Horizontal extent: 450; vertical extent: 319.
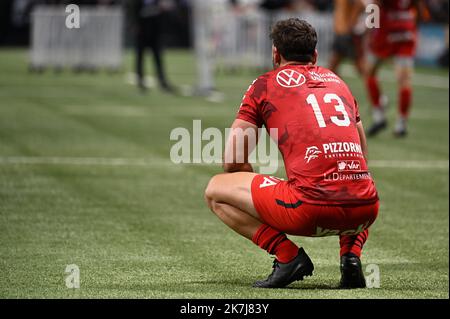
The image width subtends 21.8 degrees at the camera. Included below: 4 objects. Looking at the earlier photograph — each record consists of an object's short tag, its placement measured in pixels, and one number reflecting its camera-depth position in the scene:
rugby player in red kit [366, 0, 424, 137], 15.49
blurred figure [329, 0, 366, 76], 16.55
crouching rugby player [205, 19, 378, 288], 6.36
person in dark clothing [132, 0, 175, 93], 22.03
